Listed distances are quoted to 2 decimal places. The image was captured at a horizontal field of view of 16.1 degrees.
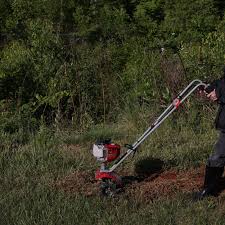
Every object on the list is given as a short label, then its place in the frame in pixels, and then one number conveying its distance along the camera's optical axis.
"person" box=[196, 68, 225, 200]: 7.33
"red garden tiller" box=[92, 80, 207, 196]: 7.62
